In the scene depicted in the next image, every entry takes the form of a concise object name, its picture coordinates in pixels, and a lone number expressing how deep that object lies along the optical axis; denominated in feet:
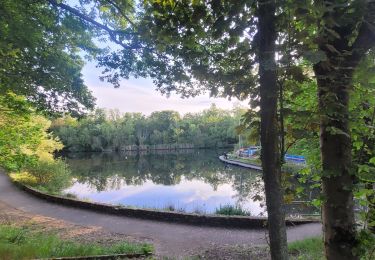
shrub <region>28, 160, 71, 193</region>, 61.62
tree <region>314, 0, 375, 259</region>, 6.58
